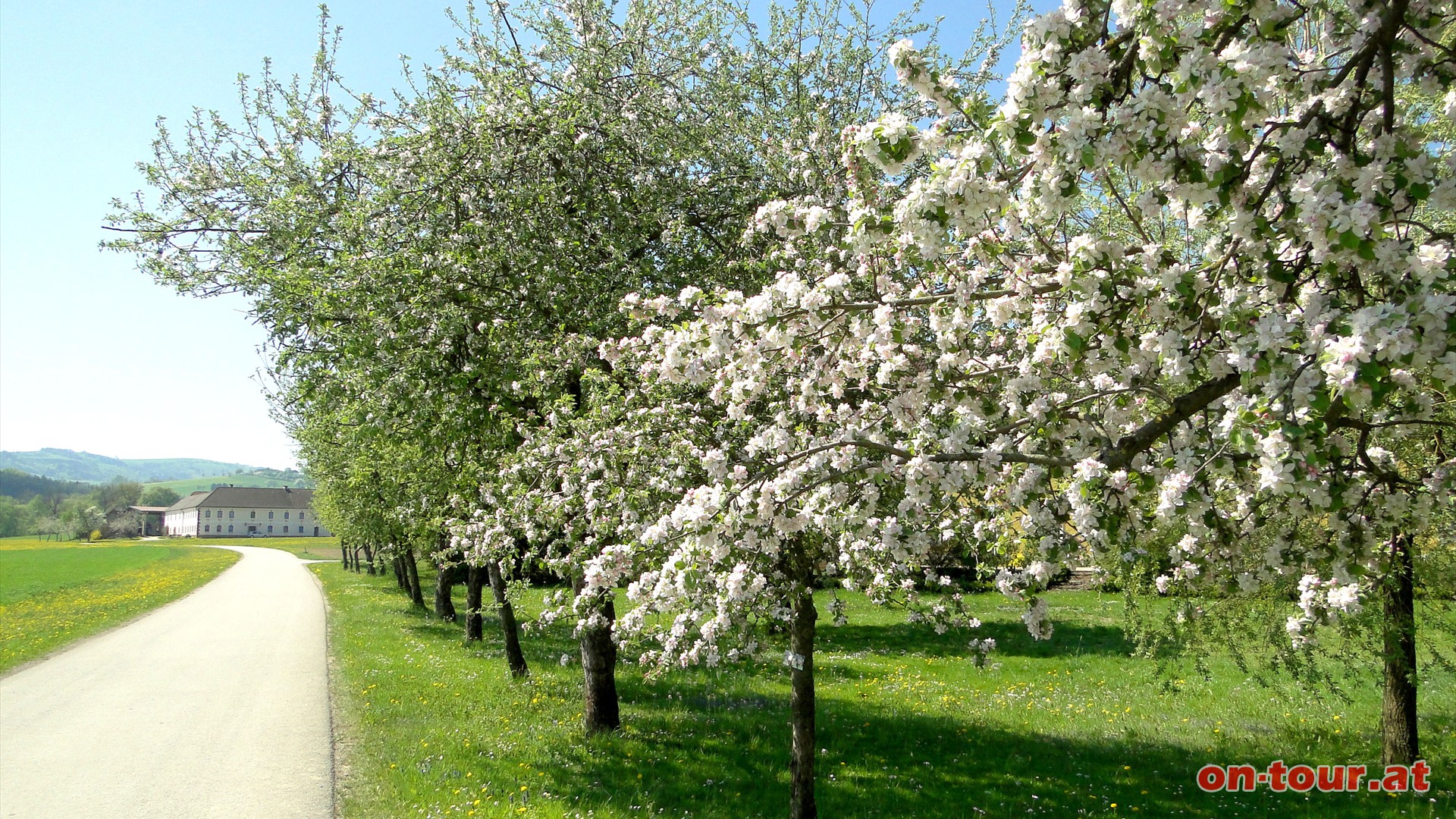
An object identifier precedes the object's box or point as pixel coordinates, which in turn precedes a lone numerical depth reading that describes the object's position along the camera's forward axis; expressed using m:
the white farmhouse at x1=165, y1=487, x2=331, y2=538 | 162.12
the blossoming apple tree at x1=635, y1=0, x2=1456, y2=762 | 3.18
